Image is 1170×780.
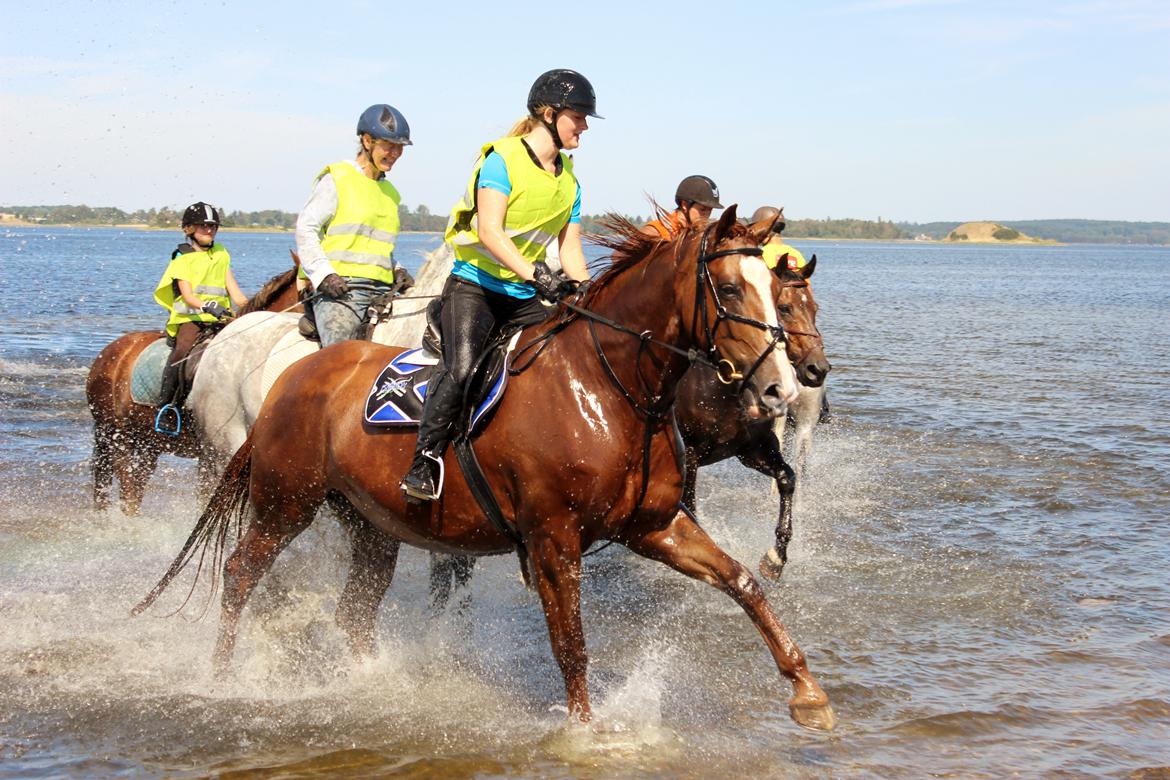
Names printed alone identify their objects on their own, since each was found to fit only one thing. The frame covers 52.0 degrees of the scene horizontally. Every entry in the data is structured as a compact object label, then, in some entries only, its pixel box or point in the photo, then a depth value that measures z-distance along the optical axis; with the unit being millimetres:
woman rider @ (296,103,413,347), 8539
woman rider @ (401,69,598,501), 6043
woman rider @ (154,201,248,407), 10445
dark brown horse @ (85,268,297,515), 10977
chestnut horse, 5395
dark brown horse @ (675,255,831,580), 8391
